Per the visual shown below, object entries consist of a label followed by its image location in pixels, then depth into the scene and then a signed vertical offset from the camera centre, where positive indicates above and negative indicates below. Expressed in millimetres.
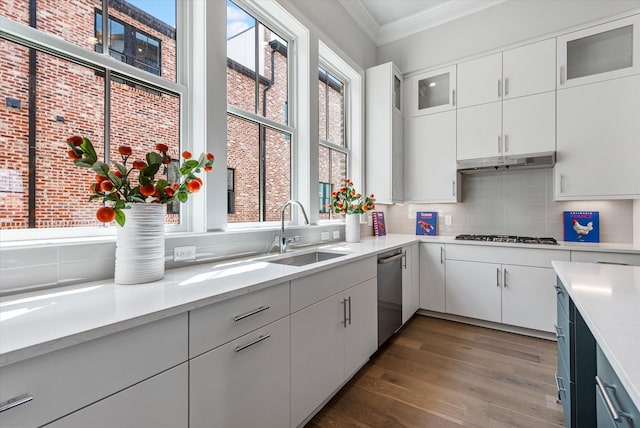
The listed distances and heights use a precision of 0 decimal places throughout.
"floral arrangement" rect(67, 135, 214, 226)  1096 +137
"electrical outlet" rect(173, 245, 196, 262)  1559 -214
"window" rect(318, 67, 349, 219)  3133 +878
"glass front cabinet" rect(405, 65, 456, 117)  3289 +1433
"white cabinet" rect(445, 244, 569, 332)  2627 -675
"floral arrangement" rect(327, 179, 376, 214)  2869 +108
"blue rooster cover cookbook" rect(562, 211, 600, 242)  2797 -117
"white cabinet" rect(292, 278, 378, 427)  1499 -784
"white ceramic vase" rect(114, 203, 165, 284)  1219 -137
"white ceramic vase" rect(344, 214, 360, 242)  2861 -128
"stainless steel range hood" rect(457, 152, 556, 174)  2771 +510
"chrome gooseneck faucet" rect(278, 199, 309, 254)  2096 -190
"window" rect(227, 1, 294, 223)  2139 +736
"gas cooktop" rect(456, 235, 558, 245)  2780 -254
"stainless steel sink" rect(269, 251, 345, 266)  2080 -336
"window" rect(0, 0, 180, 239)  1210 +523
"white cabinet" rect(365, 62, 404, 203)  3365 +953
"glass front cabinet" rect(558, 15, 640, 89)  2504 +1446
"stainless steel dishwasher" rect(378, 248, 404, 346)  2379 -684
